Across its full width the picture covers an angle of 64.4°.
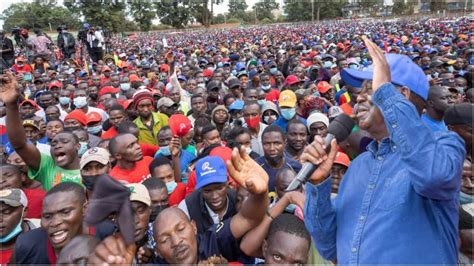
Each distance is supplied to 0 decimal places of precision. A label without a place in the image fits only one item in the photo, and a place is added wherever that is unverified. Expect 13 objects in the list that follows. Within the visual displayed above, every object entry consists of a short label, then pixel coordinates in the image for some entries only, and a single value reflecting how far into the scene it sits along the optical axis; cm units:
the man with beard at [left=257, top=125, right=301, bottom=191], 385
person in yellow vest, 528
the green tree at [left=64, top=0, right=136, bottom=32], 3807
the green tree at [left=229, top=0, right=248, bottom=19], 8475
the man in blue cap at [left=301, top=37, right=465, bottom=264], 126
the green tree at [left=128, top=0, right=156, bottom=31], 5431
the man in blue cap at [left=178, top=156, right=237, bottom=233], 292
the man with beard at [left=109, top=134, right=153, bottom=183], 382
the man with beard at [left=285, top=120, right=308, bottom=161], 422
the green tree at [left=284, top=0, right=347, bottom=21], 6499
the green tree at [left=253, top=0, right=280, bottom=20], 8056
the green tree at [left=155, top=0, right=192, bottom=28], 6034
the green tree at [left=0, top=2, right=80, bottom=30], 3650
